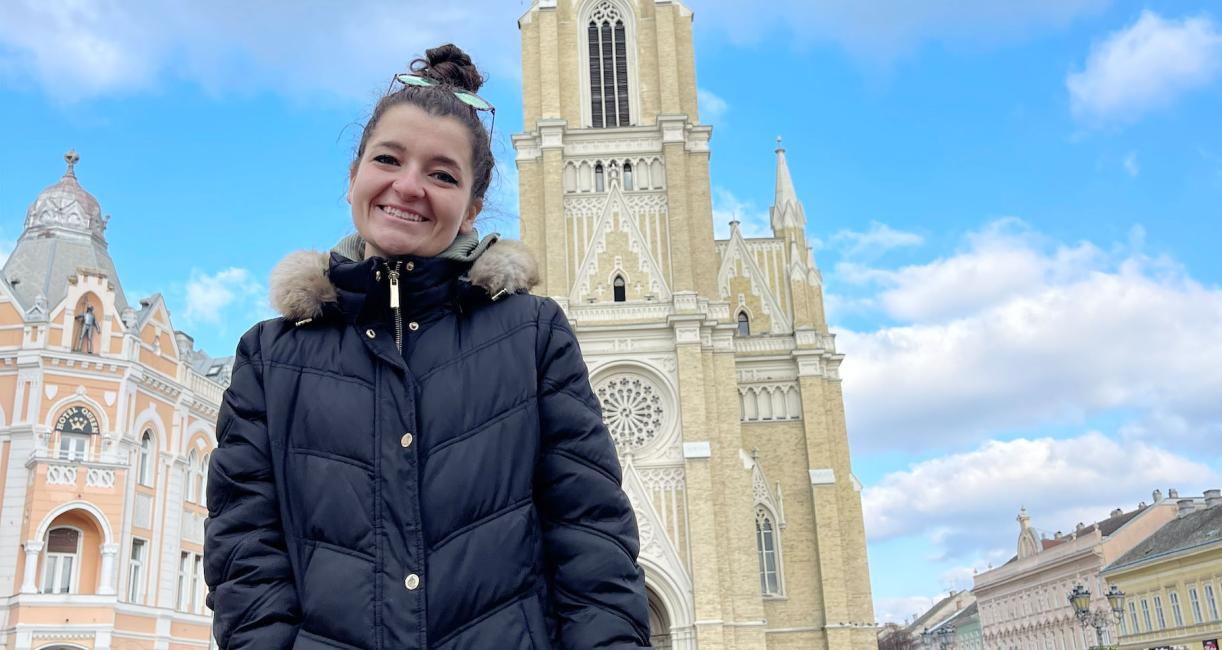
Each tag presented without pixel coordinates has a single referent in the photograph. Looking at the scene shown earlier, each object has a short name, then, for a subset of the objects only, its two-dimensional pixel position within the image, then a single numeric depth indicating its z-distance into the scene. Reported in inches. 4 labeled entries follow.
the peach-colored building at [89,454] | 811.4
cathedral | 1207.6
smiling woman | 95.8
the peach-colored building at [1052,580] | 2037.4
